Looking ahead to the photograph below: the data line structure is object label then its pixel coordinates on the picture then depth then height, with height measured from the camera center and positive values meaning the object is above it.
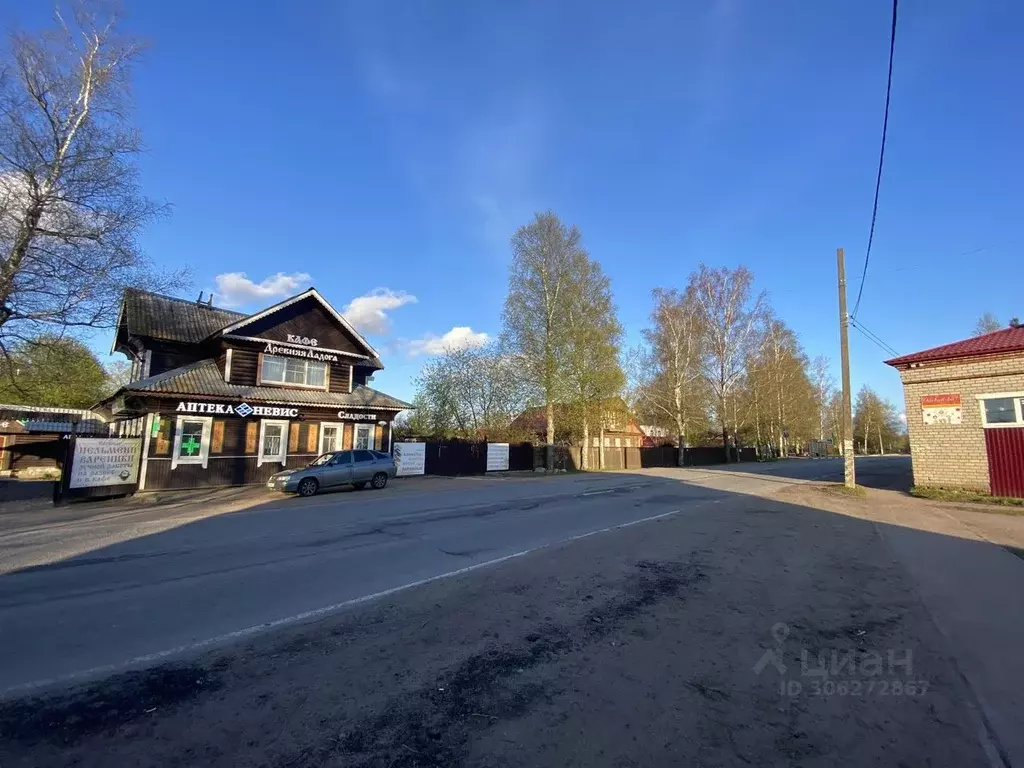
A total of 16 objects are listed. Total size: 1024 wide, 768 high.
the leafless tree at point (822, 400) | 65.88 +6.01
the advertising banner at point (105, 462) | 17.09 -0.90
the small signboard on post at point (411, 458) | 26.81 -0.95
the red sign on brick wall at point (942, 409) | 17.36 +1.29
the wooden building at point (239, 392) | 20.25 +2.02
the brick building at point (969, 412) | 16.19 +1.16
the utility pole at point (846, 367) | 18.78 +2.91
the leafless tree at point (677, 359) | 41.50 +6.94
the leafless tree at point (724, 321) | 41.34 +9.93
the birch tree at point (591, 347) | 32.78 +6.18
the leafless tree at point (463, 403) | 36.56 +2.78
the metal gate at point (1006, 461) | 15.89 -0.41
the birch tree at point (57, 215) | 17.11 +7.60
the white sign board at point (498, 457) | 31.43 -0.97
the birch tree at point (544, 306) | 32.34 +8.71
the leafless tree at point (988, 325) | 49.44 +11.84
